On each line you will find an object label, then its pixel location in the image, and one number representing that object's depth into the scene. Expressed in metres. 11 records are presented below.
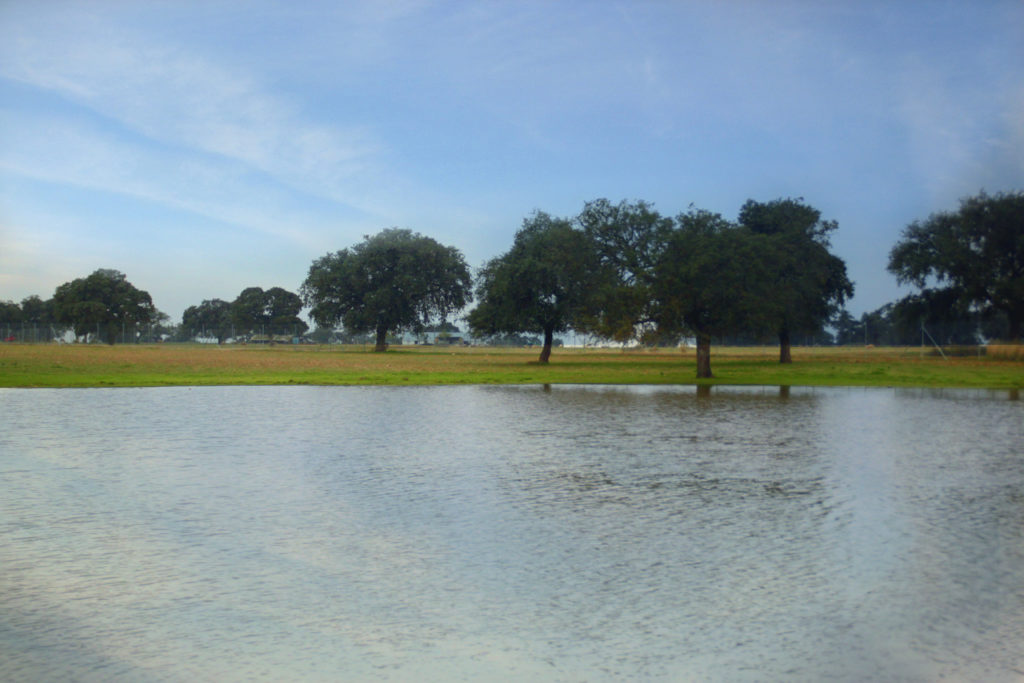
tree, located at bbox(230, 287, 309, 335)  191.66
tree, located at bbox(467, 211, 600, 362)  66.81
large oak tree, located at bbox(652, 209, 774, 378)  46.03
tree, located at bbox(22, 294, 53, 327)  181.38
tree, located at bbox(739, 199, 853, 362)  69.44
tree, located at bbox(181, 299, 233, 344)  145.50
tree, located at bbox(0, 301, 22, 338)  179.50
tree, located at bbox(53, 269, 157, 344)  135.38
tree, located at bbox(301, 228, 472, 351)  102.88
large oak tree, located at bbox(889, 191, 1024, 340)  77.12
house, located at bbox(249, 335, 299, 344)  160.75
